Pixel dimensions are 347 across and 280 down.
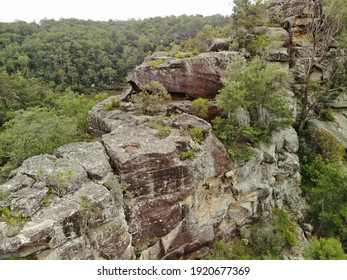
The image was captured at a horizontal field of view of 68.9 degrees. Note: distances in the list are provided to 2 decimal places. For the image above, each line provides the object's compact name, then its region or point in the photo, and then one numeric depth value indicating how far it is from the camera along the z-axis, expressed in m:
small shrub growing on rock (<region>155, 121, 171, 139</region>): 15.57
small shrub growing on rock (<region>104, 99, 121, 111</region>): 21.20
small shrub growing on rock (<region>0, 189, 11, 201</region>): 10.37
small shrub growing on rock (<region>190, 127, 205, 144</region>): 15.85
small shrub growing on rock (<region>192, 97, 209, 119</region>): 19.78
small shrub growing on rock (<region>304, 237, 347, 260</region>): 12.70
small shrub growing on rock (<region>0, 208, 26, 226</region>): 9.59
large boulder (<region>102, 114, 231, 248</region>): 13.18
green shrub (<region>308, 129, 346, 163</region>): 24.14
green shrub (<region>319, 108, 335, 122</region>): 27.28
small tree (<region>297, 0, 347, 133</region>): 23.81
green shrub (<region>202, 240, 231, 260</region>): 16.62
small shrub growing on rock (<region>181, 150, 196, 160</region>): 14.44
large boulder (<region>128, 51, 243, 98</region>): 21.38
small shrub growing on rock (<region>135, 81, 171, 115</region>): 19.02
